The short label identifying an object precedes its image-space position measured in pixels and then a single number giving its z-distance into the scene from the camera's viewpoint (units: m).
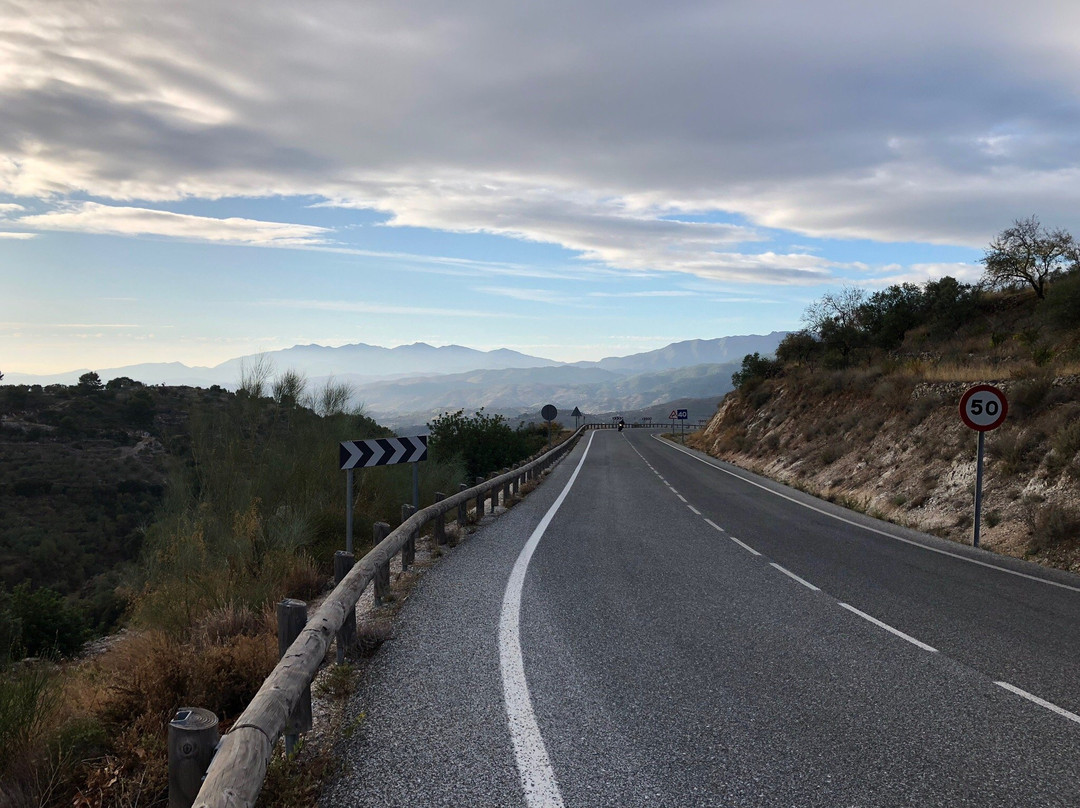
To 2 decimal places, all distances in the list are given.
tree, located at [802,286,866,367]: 42.34
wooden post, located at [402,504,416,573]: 9.73
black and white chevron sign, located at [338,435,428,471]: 9.80
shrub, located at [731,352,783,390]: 47.31
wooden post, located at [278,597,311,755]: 4.64
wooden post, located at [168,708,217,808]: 2.88
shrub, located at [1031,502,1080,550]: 11.48
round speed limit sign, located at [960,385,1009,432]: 13.32
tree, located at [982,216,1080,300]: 39.22
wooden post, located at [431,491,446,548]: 11.23
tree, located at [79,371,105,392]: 45.66
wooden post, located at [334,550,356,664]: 5.67
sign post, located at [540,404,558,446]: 37.16
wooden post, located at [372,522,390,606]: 7.77
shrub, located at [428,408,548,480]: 27.03
